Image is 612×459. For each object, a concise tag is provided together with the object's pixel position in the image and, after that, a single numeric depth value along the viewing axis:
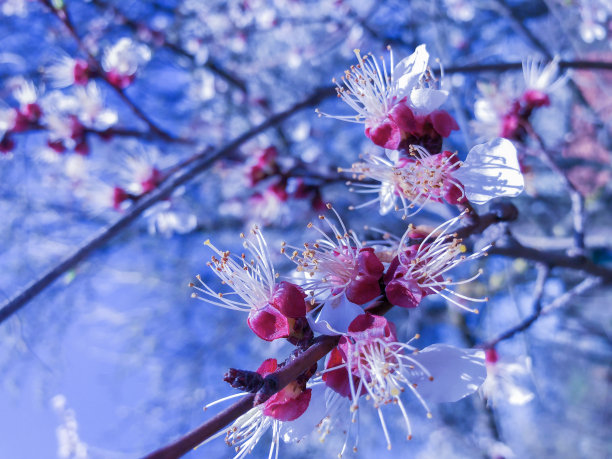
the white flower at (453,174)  0.16
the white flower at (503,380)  0.23
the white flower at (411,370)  0.16
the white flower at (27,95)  0.31
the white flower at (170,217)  0.32
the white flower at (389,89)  0.17
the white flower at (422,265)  0.16
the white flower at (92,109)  0.31
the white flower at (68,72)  0.30
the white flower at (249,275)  0.16
